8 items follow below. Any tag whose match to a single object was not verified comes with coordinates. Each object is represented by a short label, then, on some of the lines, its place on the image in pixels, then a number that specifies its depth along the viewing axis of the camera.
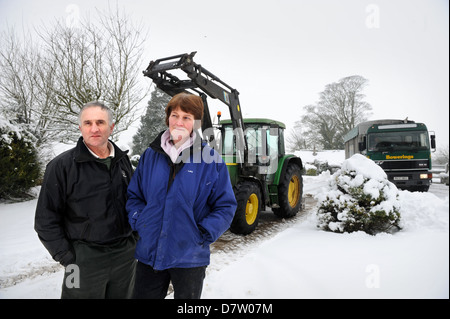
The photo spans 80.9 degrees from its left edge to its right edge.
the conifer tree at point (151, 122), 19.56
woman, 1.45
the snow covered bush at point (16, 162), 6.75
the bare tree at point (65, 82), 7.91
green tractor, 4.07
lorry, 7.81
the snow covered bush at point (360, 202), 3.93
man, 1.50
